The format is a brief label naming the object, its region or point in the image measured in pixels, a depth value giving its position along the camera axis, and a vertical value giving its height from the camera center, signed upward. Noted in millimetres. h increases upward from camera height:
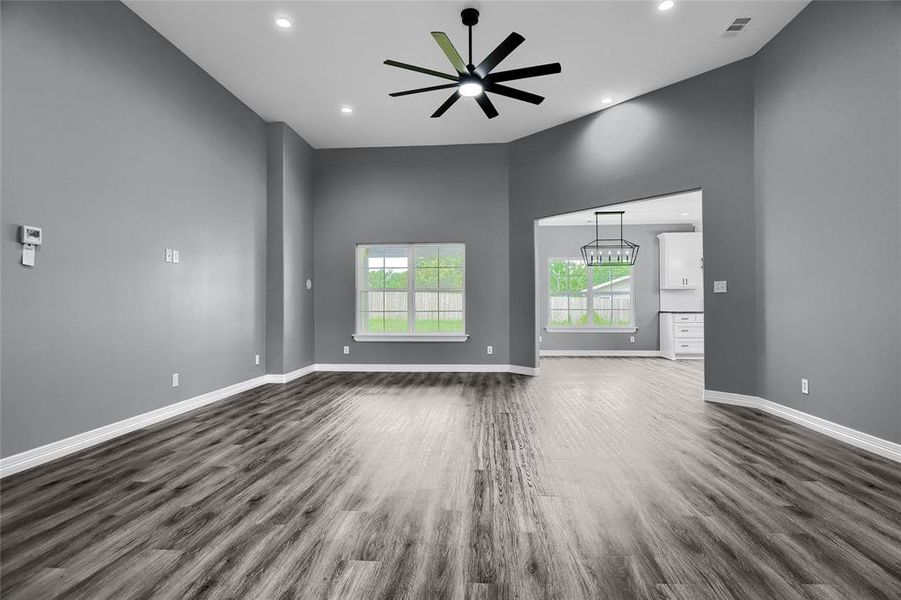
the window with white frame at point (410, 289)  6391 +241
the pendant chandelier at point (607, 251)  8719 +1131
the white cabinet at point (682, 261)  8492 +891
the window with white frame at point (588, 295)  8906 +196
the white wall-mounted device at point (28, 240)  2496 +405
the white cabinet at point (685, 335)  8211 -632
